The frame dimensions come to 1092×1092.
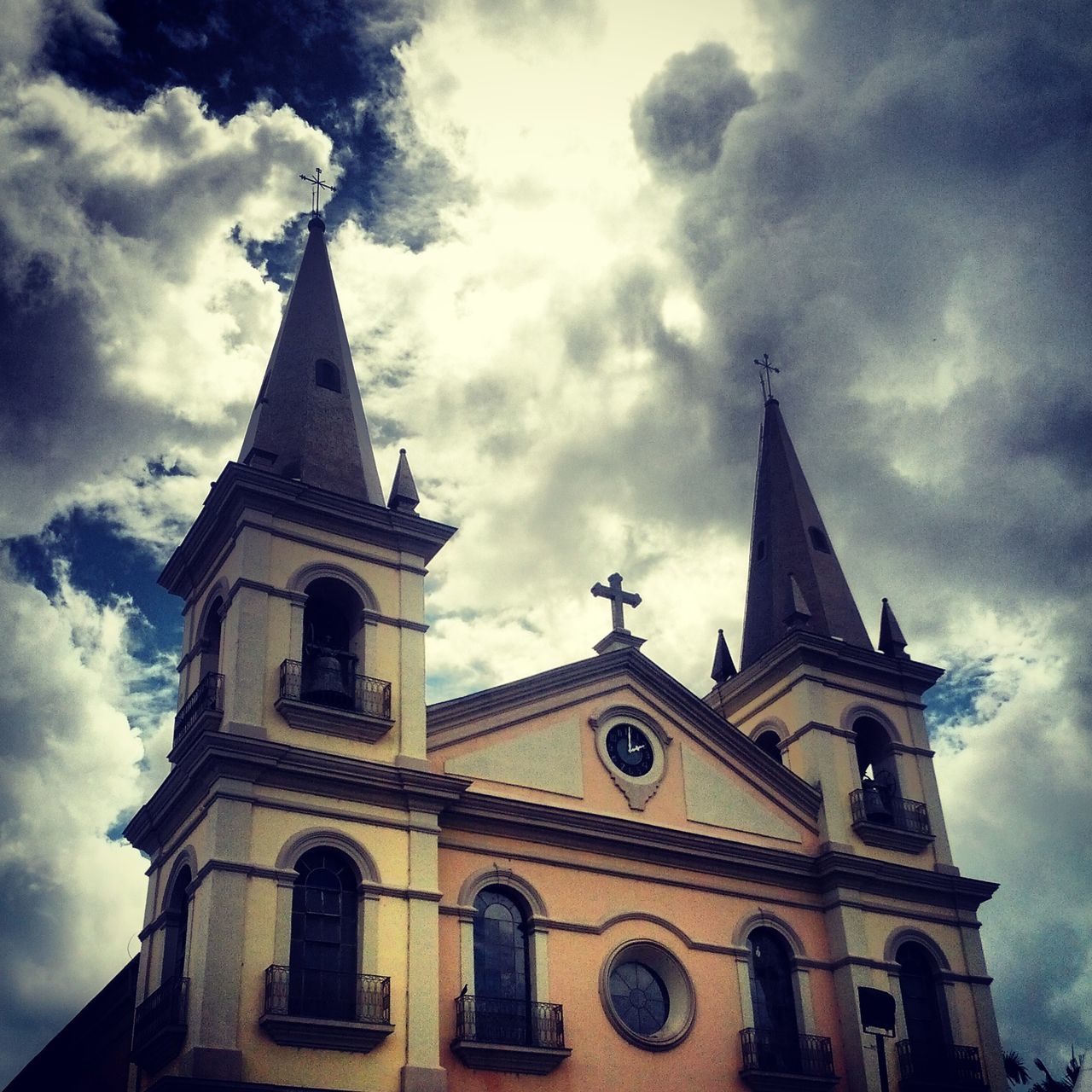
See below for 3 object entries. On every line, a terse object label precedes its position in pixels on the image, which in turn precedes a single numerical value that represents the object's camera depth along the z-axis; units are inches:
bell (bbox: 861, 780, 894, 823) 965.2
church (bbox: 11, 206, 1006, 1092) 706.2
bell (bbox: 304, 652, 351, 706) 786.2
